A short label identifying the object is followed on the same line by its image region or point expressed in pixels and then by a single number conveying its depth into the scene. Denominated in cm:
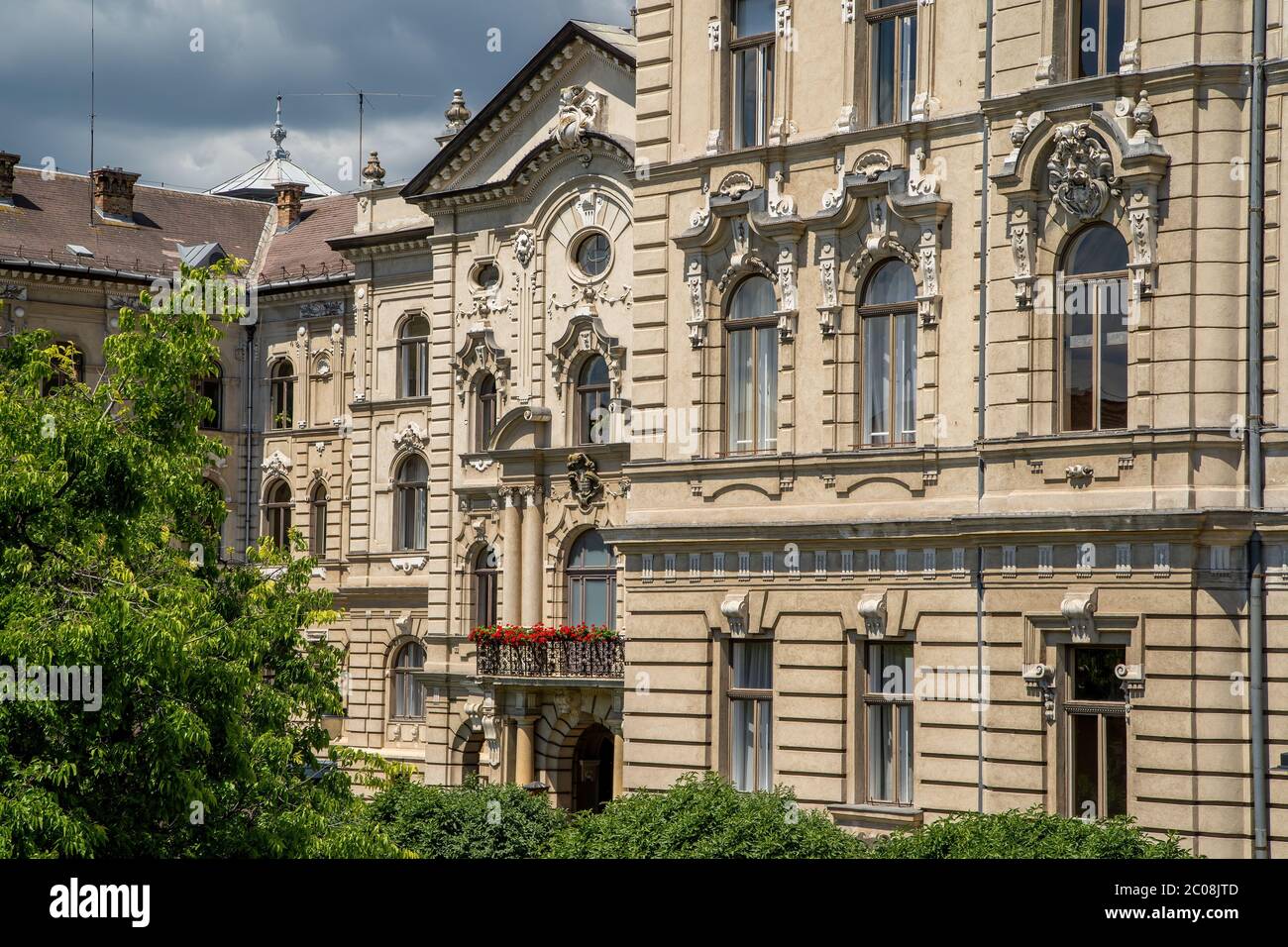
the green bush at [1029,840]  2434
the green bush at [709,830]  2706
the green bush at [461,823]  3447
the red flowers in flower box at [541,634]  4694
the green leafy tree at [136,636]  2144
